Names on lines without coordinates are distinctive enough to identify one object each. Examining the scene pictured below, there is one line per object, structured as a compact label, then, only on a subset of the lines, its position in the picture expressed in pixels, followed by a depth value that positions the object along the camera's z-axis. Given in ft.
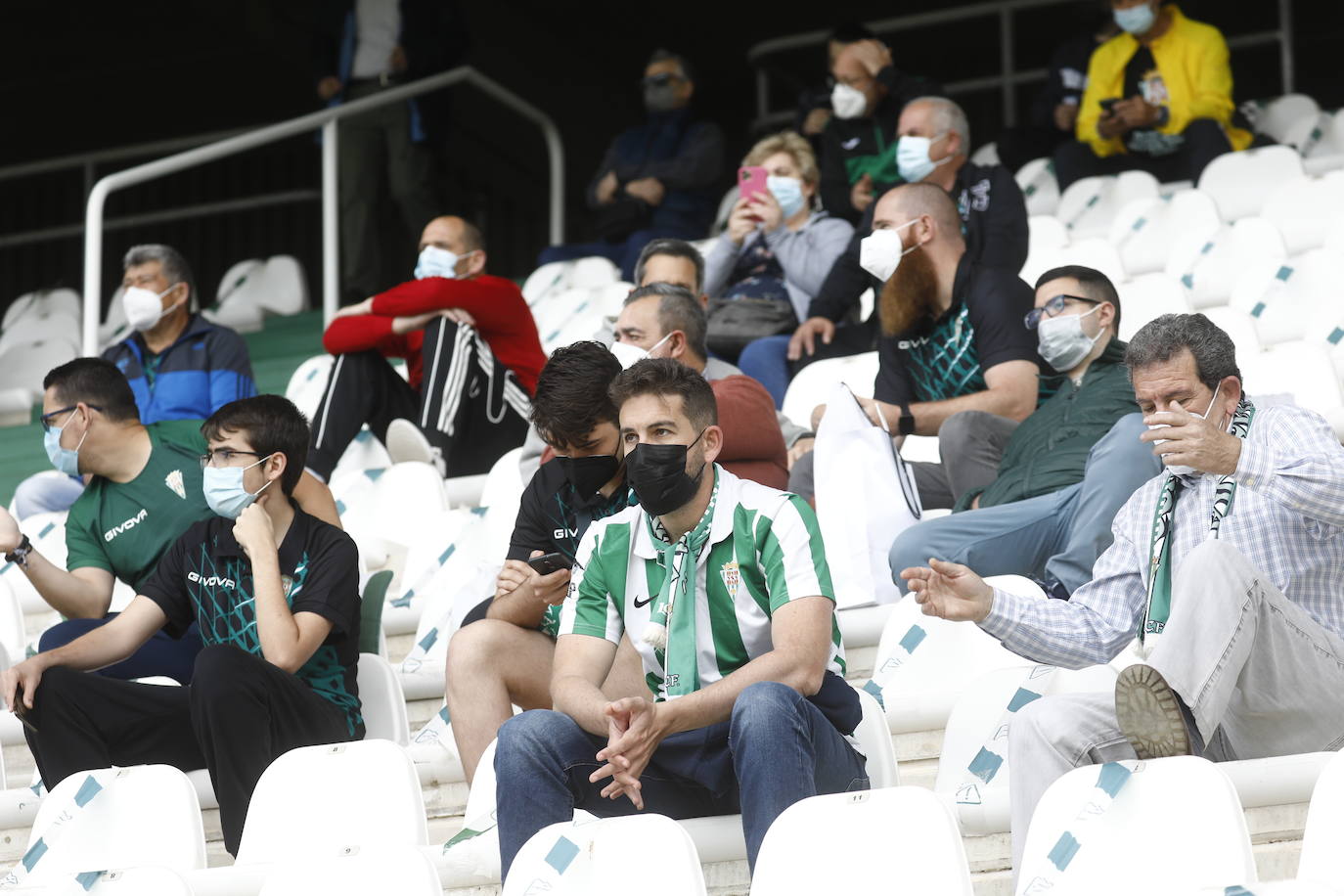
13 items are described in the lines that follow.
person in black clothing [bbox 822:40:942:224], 40.52
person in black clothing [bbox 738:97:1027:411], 34.30
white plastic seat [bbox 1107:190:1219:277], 38.58
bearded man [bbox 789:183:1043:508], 27.20
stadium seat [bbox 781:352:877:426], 32.07
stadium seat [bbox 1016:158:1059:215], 45.32
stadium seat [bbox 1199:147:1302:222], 40.04
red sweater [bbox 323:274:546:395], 33.30
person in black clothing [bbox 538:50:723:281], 46.44
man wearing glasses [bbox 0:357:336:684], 24.50
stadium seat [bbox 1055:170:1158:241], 42.11
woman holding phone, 36.24
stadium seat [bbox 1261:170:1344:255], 37.68
